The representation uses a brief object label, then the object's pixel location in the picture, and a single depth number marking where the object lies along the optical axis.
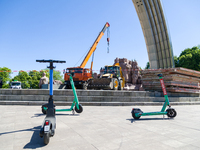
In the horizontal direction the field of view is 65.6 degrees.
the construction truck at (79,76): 17.30
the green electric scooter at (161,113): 5.42
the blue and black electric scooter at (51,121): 2.83
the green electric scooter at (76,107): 6.12
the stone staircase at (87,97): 9.77
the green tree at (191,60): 44.34
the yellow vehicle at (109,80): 15.31
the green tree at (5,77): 53.39
